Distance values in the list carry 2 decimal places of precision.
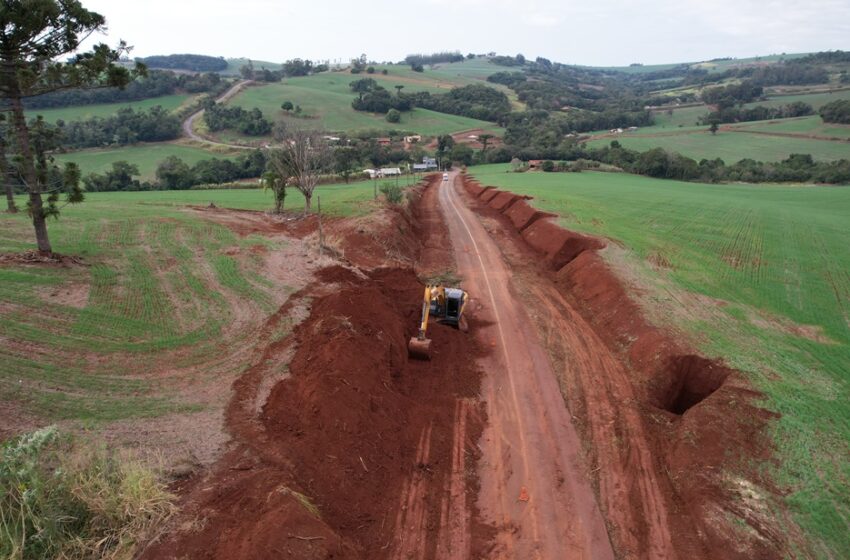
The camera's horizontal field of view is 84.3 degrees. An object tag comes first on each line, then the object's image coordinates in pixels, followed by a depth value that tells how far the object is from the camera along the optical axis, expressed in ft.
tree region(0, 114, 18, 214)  91.31
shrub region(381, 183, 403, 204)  146.48
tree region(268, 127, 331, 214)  114.52
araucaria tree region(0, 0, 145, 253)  54.75
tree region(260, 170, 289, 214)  122.72
